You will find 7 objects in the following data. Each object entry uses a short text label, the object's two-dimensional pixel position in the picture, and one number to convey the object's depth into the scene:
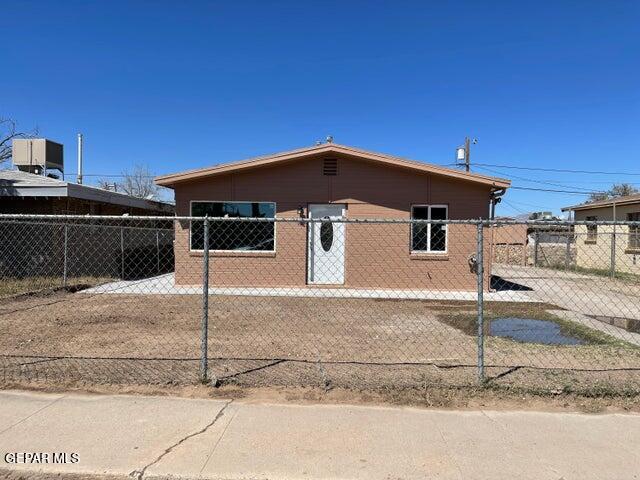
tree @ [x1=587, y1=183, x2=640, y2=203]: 56.97
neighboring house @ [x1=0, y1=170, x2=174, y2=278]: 13.70
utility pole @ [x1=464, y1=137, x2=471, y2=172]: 31.79
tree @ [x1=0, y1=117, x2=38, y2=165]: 25.73
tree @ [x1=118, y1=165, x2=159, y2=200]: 49.84
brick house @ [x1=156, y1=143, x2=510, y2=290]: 13.75
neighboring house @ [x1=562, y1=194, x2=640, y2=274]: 20.53
